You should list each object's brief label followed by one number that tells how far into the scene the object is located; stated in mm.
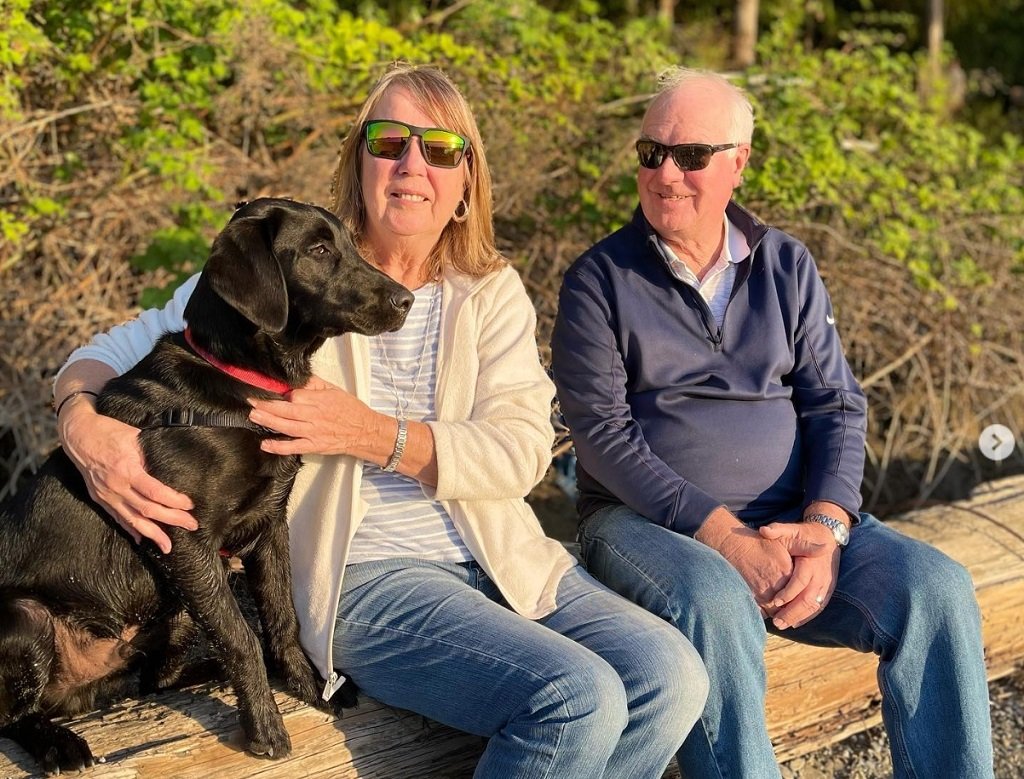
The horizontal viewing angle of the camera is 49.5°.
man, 2596
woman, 2346
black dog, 2404
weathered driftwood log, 2418
